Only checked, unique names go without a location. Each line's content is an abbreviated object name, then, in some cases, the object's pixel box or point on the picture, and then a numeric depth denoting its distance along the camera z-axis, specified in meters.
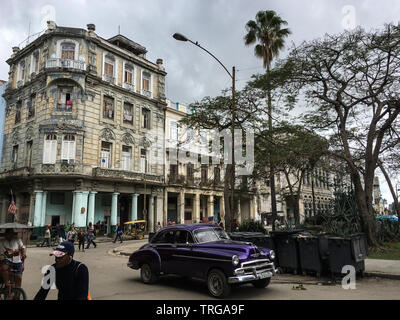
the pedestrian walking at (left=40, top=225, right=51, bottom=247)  22.85
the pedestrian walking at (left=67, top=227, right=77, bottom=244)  22.11
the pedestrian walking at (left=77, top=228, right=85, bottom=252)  19.62
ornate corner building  27.31
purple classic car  7.22
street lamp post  13.31
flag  20.69
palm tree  23.91
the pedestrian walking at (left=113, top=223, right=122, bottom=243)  25.23
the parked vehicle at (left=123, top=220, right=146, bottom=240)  29.69
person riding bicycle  6.70
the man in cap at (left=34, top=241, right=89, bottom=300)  3.75
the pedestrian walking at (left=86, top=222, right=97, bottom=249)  21.55
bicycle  5.75
